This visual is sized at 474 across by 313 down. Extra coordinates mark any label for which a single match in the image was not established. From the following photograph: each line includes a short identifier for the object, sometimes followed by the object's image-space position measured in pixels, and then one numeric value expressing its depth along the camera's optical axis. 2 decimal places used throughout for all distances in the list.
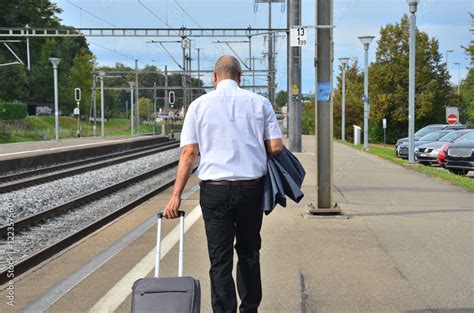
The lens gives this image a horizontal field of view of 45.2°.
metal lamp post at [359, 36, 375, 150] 29.73
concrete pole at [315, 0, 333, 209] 8.61
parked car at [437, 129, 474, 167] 18.25
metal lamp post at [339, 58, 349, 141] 40.42
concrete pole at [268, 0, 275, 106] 38.53
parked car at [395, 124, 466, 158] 26.09
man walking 3.90
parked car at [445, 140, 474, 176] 16.83
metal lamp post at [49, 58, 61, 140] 41.15
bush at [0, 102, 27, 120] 54.06
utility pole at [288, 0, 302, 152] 23.44
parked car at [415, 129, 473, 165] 21.16
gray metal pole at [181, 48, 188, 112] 35.90
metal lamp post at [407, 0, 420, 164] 19.30
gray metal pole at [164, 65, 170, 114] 50.52
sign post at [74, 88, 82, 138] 50.63
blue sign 8.61
